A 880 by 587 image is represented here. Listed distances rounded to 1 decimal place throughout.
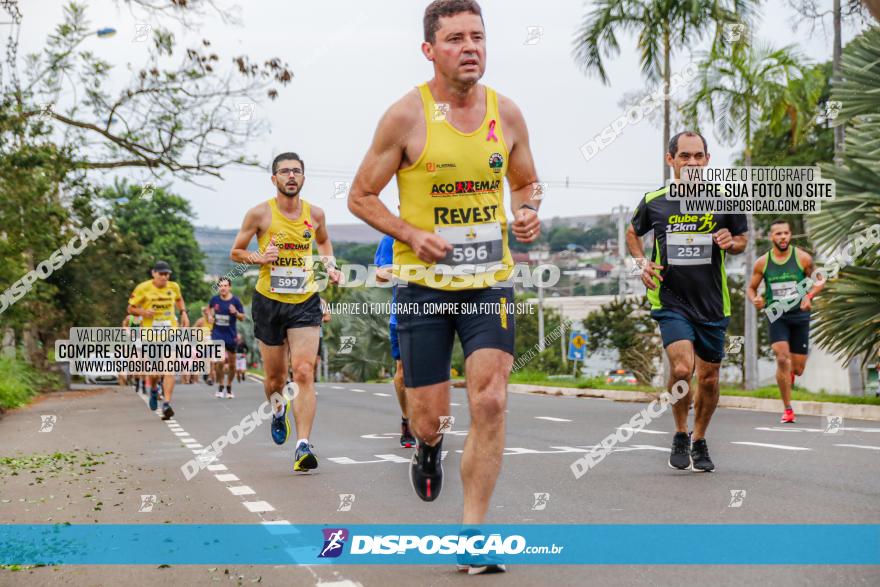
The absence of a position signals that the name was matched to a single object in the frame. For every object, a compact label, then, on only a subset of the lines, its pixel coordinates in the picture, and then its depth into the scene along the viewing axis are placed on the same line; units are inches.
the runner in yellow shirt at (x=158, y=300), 674.2
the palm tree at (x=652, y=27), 1022.4
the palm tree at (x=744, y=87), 1023.6
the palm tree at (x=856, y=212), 496.7
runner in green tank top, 532.7
